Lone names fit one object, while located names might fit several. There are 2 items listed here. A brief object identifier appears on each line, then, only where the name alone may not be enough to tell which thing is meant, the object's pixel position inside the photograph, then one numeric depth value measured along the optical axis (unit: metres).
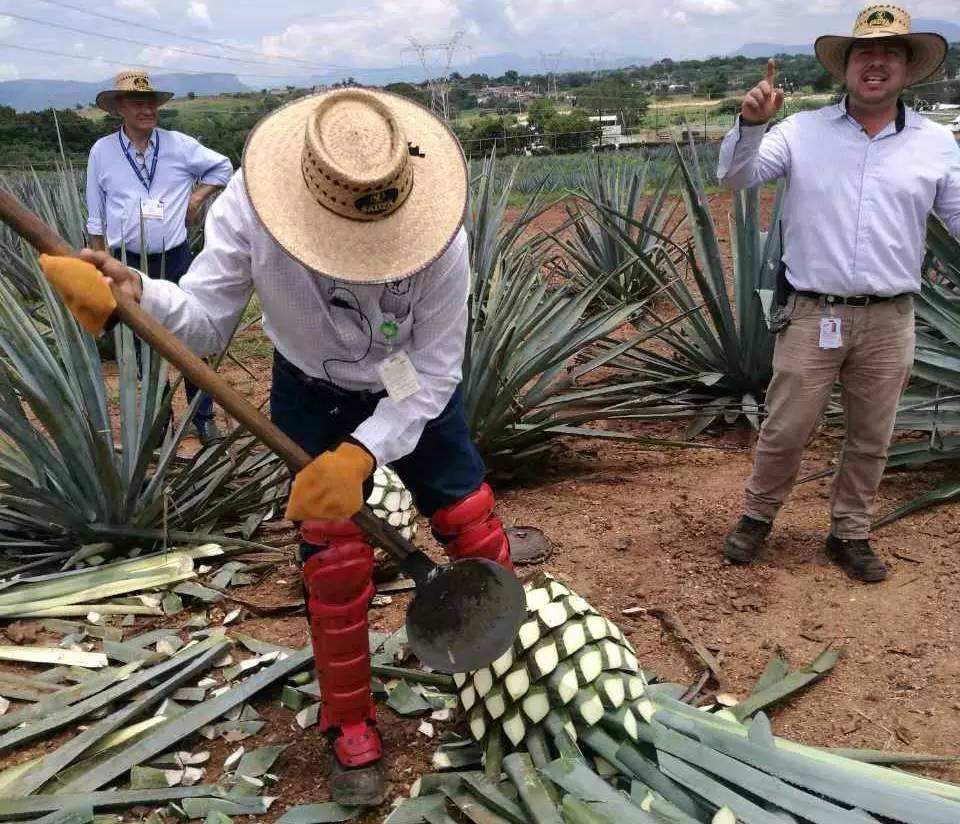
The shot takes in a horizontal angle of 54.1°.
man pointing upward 2.67
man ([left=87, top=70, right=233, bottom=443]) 4.41
